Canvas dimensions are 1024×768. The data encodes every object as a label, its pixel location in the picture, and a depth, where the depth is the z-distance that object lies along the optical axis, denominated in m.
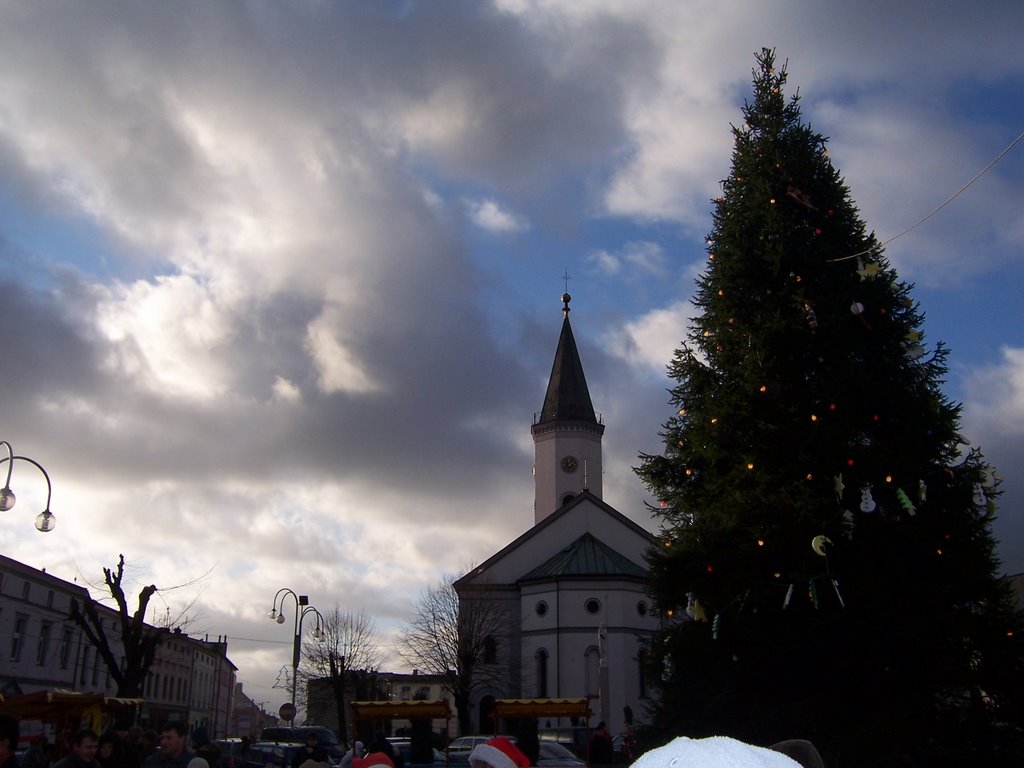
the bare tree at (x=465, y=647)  50.69
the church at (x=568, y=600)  49.62
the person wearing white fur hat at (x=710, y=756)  1.89
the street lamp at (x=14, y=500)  15.29
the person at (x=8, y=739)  7.04
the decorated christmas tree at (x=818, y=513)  16.66
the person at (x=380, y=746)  8.18
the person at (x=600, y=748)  19.45
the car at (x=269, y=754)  21.74
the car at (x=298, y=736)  28.70
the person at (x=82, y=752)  7.98
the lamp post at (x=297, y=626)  33.20
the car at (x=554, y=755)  22.75
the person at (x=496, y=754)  5.28
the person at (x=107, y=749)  9.30
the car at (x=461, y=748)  27.25
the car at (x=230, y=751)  18.67
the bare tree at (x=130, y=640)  26.64
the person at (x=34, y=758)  8.53
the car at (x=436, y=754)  22.25
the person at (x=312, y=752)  14.25
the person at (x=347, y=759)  10.57
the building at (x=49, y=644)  38.31
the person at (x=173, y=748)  8.41
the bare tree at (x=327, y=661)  55.62
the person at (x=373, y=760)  6.67
